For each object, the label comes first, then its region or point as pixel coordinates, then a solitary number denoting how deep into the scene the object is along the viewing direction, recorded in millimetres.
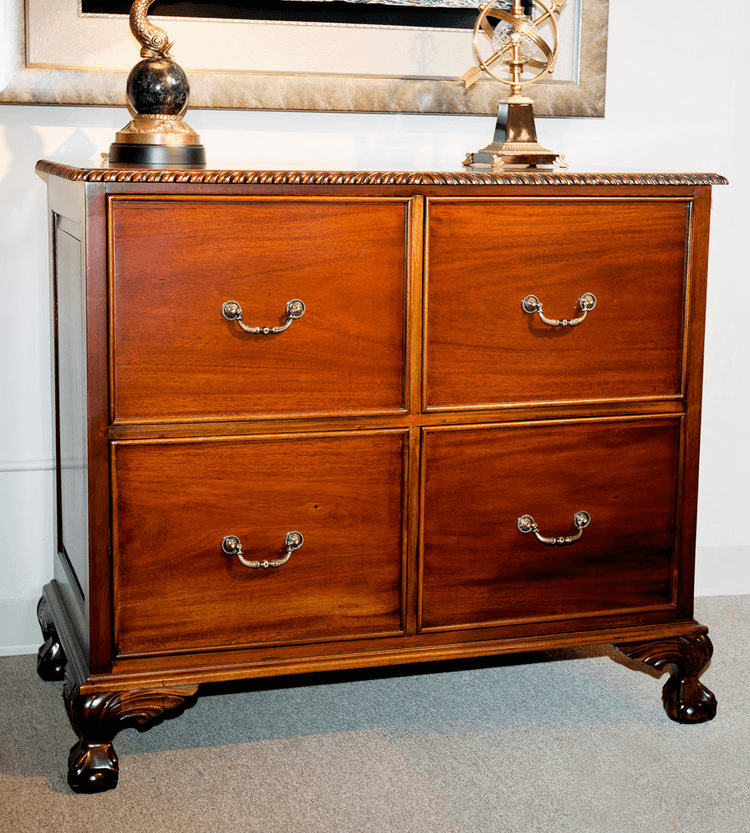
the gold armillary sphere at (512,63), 1836
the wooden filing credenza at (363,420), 1555
